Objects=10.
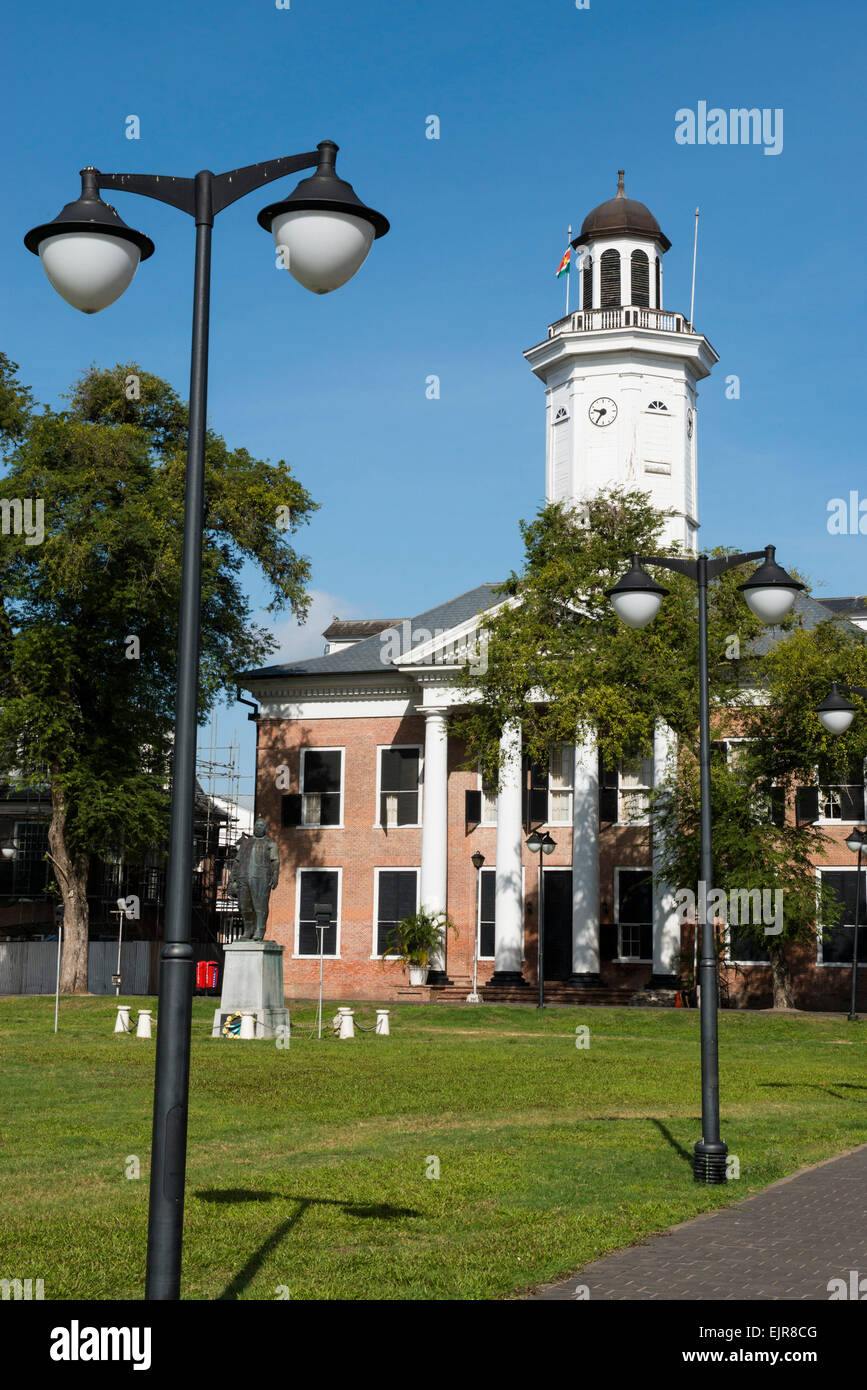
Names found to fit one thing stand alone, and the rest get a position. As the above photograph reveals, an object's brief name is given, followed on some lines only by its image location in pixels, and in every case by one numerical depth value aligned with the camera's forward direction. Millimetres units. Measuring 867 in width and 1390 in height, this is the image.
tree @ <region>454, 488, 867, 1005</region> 34094
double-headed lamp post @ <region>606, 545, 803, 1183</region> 12312
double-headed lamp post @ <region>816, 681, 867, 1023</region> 16891
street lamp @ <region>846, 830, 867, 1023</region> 35844
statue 28906
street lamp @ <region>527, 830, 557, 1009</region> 37188
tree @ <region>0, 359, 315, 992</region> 40125
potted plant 44562
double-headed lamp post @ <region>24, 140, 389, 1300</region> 6020
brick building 43875
